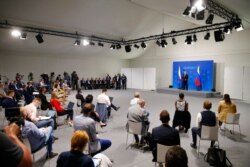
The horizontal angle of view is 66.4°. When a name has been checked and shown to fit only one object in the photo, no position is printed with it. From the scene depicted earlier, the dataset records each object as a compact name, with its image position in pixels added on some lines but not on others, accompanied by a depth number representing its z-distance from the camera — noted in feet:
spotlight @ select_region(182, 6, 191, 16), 19.42
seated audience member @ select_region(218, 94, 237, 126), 16.29
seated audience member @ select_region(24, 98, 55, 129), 12.97
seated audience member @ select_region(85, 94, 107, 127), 13.23
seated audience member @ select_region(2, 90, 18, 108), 17.12
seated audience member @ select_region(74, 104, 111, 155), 9.48
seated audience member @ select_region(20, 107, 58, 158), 9.38
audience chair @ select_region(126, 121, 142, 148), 12.73
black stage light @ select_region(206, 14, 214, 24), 23.50
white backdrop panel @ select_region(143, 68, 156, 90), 52.85
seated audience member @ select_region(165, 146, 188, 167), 4.90
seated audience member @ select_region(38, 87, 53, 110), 18.23
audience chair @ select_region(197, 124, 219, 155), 11.99
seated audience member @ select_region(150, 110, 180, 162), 8.98
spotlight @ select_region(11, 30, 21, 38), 32.32
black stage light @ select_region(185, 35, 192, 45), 35.51
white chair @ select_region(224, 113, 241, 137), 15.54
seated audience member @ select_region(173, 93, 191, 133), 16.55
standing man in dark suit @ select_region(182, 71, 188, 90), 44.98
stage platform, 39.99
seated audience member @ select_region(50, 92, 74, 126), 17.93
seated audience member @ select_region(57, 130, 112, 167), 6.18
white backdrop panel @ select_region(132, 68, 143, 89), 56.13
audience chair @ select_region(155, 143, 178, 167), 8.75
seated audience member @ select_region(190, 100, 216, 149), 12.48
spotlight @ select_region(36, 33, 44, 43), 33.86
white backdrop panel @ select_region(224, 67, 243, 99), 37.37
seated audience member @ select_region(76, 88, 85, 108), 20.35
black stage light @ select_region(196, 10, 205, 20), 20.16
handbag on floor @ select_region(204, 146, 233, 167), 11.00
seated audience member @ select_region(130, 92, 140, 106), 17.37
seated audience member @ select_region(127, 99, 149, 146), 13.07
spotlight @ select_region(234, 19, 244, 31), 26.32
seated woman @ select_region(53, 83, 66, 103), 26.99
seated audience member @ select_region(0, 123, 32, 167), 3.67
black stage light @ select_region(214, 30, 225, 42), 29.61
